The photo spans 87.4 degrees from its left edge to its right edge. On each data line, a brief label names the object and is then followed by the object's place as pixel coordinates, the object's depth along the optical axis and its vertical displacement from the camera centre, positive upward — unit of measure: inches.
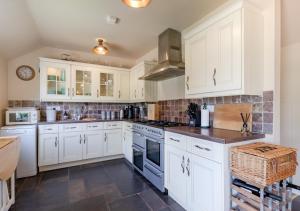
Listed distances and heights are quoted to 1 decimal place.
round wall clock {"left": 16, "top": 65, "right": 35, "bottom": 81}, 133.6 +28.5
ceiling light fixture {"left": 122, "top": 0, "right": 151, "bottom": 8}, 60.8 +40.2
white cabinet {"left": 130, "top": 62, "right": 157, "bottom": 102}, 140.6 +17.2
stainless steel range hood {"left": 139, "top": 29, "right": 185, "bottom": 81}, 106.0 +37.3
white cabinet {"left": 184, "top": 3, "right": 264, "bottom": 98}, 63.2 +23.2
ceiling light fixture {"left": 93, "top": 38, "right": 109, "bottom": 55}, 111.5 +40.2
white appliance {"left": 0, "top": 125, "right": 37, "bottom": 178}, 111.0 -31.3
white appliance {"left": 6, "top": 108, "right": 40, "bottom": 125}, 113.4 -7.7
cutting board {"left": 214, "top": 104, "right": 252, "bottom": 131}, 73.7 -5.4
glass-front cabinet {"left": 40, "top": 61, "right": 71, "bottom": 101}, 131.9 +21.6
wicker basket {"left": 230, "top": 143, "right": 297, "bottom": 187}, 46.7 -18.7
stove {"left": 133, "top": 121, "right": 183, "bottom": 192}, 91.0 -29.8
